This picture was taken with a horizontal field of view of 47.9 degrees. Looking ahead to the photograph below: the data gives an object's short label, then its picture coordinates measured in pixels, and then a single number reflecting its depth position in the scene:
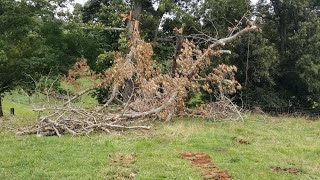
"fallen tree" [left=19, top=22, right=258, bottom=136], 9.93
